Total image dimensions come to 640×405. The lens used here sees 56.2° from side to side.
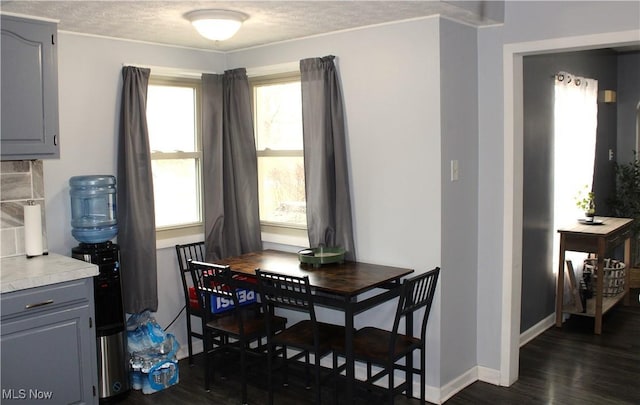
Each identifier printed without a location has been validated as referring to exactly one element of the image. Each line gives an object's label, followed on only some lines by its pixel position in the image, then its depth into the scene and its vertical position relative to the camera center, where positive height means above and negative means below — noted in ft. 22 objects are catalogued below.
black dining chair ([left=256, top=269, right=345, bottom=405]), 10.78 -3.16
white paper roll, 11.33 -1.07
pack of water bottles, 12.75 -3.99
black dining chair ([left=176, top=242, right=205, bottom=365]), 14.01 -2.45
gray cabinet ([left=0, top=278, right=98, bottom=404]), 9.76 -2.93
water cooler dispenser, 11.85 -1.87
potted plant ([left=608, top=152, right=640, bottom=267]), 20.51 -1.22
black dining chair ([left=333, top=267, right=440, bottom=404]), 10.53 -3.27
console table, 15.90 -2.23
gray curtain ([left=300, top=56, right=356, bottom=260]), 12.73 +0.31
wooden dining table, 10.52 -2.09
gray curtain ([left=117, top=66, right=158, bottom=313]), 12.96 -0.51
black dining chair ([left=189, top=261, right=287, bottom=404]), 11.98 -3.21
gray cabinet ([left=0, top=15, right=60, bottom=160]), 10.53 +1.53
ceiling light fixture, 10.74 +2.70
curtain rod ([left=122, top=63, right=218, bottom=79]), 13.60 +2.37
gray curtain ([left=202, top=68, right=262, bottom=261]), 14.47 +0.06
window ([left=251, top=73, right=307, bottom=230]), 14.53 +0.47
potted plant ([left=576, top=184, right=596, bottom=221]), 17.25 -1.13
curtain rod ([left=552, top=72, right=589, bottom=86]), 16.10 +2.43
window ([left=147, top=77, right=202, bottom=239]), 14.32 +0.44
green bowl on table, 12.38 -1.82
